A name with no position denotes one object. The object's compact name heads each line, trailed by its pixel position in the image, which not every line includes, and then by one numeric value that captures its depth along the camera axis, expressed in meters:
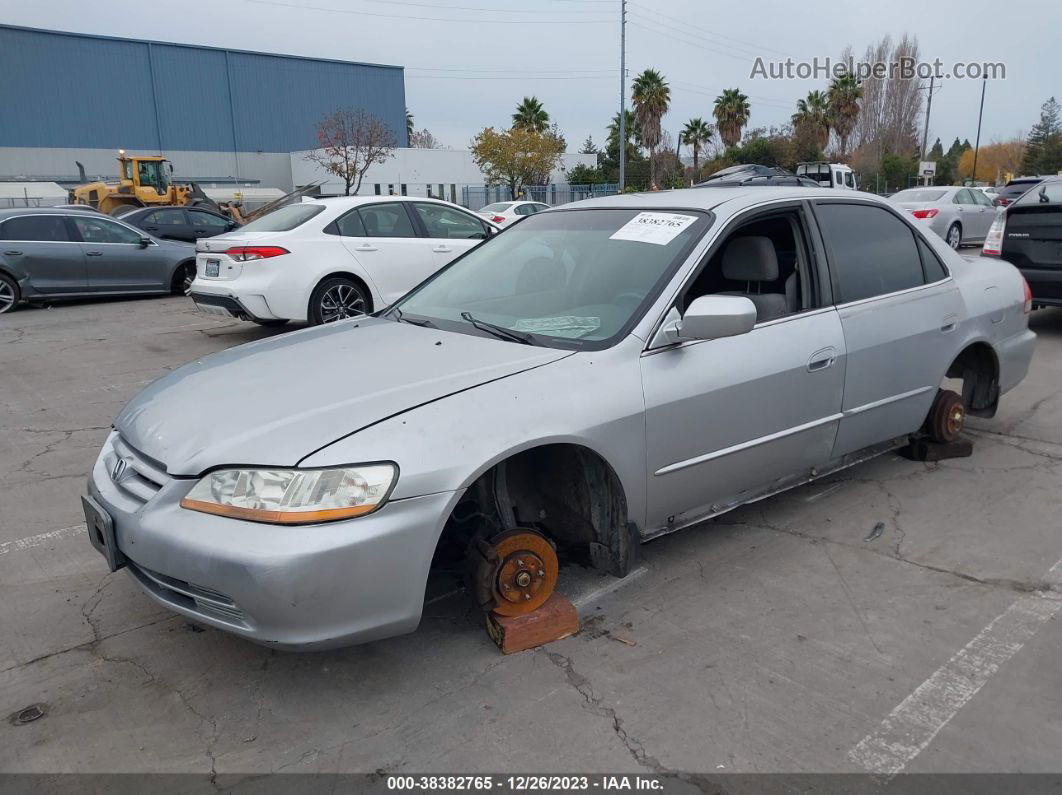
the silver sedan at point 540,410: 2.47
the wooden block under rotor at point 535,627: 2.97
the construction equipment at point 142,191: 27.72
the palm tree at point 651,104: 49.44
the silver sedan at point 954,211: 17.62
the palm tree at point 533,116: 53.50
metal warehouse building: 45.22
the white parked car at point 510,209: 17.19
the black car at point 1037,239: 8.22
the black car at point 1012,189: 20.99
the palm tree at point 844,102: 49.00
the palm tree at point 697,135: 52.47
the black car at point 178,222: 15.50
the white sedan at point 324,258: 8.12
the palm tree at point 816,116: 48.53
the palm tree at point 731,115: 48.72
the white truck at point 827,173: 23.09
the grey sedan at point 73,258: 11.59
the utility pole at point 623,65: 35.19
